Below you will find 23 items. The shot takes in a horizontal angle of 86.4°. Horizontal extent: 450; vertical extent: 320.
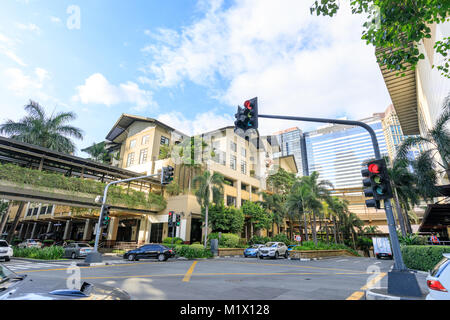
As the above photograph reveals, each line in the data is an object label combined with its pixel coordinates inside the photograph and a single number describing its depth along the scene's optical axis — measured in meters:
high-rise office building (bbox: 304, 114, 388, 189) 160.88
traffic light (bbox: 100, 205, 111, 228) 16.41
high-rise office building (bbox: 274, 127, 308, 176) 190.50
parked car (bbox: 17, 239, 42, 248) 30.60
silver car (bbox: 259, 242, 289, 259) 23.92
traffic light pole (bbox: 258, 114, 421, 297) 5.77
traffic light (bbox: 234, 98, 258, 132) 7.51
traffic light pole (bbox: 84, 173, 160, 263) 16.07
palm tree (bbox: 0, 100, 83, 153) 24.56
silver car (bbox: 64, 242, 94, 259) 21.34
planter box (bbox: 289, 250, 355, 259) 24.05
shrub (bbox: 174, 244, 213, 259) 23.45
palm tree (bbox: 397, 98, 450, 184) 15.26
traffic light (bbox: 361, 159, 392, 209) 6.44
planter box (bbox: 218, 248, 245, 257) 26.78
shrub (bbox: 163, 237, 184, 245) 27.97
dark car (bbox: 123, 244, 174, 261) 20.32
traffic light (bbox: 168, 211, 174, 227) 22.14
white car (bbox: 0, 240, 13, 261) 18.87
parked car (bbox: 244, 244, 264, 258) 26.33
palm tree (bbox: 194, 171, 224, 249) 28.31
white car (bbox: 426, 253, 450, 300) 4.07
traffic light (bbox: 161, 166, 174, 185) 16.44
